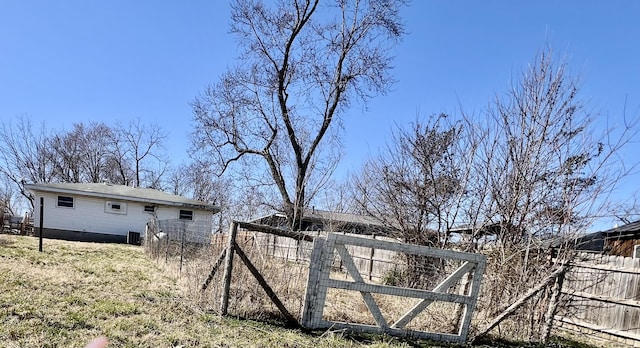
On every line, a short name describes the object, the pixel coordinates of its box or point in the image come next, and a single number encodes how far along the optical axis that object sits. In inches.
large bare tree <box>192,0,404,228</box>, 733.9
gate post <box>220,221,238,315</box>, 204.2
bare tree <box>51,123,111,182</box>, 1289.4
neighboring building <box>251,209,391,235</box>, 765.9
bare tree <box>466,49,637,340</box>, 233.3
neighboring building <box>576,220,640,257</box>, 473.7
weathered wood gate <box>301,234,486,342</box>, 194.1
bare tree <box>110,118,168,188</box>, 1338.6
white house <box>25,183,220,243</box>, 733.3
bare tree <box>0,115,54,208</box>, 1274.6
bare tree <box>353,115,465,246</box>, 332.5
